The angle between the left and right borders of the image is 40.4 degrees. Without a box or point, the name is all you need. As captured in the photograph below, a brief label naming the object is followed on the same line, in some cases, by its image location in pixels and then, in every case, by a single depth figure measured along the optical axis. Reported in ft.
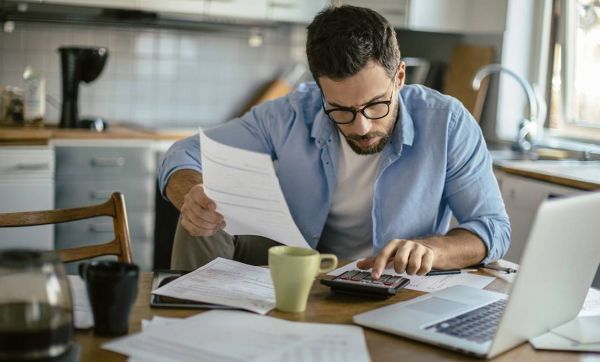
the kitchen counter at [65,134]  11.39
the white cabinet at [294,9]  13.51
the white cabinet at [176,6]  12.62
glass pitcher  3.22
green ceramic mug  4.31
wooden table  3.84
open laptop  3.76
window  13.07
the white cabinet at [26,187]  11.32
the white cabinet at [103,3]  12.10
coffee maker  12.10
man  5.98
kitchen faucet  12.59
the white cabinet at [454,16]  14.10
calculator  4.77
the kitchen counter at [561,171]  10.03
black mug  3.89
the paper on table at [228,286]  4.50
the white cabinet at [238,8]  13.05
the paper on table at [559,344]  4.09
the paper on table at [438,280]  5.10
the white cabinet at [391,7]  14.10
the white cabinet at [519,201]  10.82
